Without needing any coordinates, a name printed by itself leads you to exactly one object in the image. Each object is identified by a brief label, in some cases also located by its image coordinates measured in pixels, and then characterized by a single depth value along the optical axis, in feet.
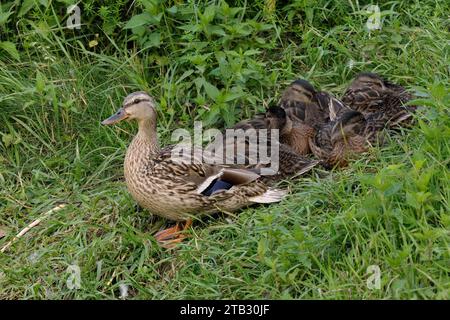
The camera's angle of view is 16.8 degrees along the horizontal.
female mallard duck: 30.35
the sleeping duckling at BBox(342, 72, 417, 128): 32.89
